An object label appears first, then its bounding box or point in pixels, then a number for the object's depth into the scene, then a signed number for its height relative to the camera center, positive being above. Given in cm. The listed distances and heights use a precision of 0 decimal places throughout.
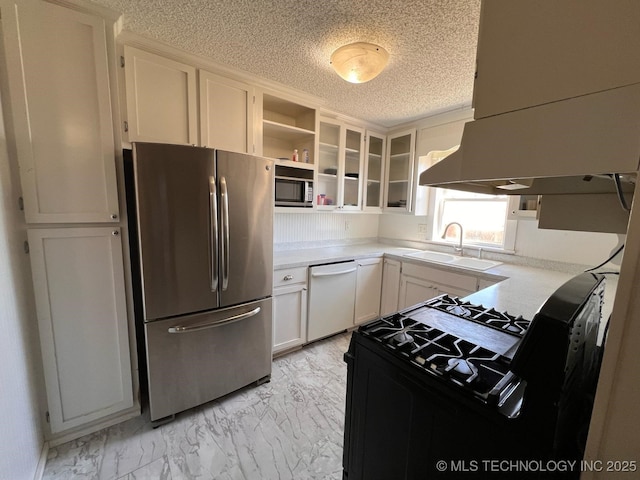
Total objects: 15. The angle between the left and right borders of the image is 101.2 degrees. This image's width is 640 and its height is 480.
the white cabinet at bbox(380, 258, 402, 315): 291 -88
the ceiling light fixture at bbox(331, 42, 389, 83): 159 +90
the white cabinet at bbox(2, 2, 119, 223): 128 +45
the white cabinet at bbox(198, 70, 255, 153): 195 +69
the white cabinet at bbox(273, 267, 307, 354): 229 -93
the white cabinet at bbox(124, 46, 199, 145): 169 +69
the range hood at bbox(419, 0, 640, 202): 44 +23
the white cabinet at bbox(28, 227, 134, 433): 143 -70
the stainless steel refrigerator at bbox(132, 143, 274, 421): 155 -41
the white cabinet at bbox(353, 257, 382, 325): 288 -92
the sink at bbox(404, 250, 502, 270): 247 -52
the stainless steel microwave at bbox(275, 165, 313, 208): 241 +17
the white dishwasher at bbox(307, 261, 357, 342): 253 -93
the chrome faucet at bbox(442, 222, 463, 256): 288 -29
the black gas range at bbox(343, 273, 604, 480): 55 -49
